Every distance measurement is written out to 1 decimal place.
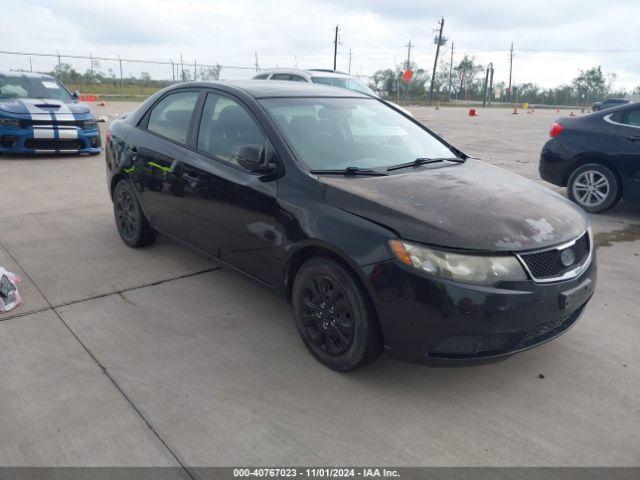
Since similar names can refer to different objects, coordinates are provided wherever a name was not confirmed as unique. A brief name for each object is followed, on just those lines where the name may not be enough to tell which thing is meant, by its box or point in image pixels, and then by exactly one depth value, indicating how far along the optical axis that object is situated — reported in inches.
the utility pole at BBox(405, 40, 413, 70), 2911.4
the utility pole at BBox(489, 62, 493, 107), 2854.3
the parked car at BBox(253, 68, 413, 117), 475.7
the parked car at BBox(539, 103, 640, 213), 246.1
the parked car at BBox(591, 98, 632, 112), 1220.2
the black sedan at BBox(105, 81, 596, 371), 100.1
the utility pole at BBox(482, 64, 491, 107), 2445.5
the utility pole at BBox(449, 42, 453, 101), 2987.7
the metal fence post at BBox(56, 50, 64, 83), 1130.7
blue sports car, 352.2
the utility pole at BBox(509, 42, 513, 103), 3289.9
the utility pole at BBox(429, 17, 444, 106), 2267.2
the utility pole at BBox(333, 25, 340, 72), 2621.1
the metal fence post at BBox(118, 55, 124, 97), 1207.1
